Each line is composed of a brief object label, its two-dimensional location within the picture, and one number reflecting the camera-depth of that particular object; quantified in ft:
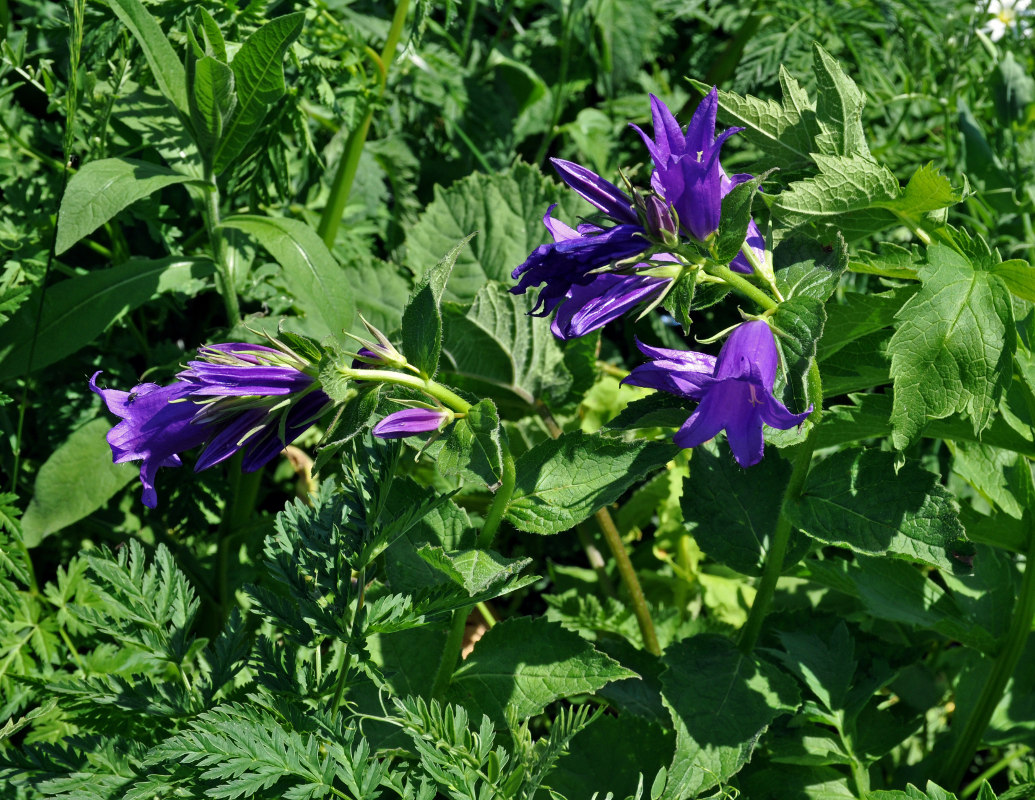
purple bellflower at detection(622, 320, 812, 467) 3.44
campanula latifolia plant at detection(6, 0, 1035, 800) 3.52
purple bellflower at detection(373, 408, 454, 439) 3.50
